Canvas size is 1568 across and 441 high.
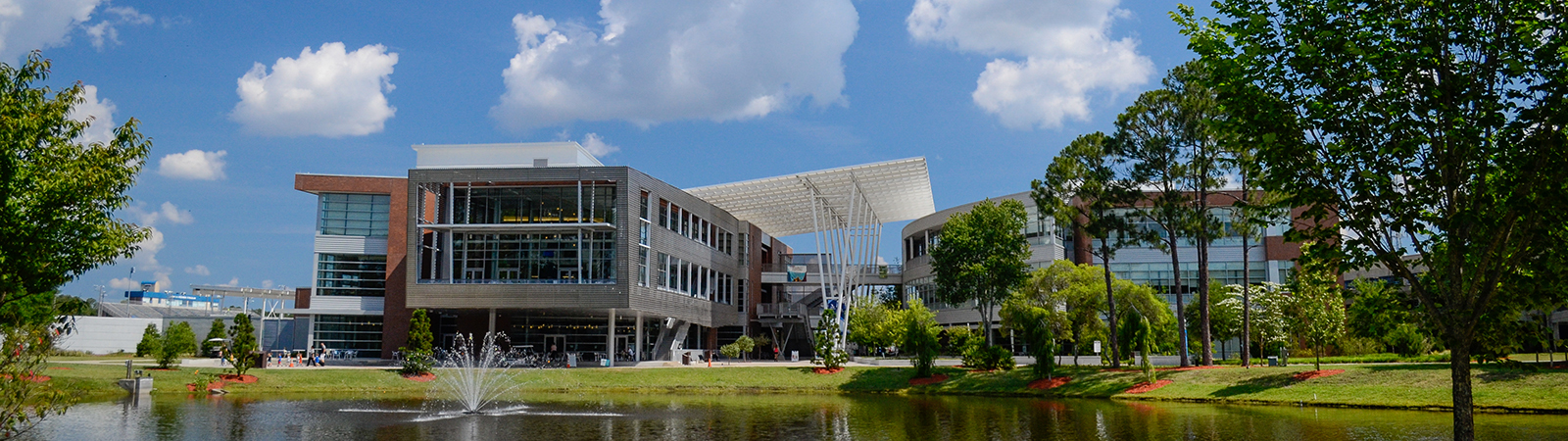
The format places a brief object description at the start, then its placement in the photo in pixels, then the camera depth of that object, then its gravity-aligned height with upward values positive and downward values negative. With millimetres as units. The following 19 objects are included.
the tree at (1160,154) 38844 +6642
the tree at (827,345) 47812 -1373
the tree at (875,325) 57312 -446
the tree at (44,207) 14109 +1692
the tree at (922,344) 43438 -1153
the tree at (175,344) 45344 -1493
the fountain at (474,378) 32656 -2652
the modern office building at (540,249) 52312 +3906
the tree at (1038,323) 39844 -212
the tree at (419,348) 45625 -1522
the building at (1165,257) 66125 +4201
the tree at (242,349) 40594 -1405
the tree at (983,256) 50406 +3271
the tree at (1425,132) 11289 +2257
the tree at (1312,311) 37406 +339
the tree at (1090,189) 40656 +5439
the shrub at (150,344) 61997 -1808
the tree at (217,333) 60875 -1090
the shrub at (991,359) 43719 -1803
